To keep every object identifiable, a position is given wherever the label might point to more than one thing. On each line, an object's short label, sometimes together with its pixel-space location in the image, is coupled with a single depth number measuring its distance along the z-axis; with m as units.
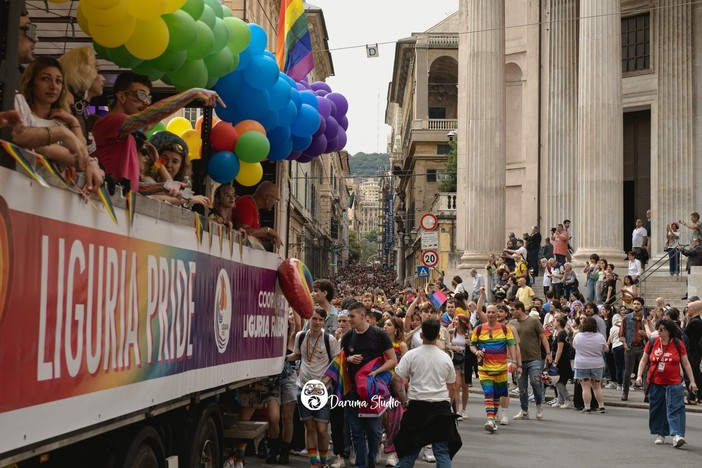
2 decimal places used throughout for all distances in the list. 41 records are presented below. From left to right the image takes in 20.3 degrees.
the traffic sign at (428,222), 48.47
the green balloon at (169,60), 13.19
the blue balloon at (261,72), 16.49
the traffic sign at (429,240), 47.51
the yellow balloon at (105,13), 11.31
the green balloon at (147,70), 13.28
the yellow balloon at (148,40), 12.14
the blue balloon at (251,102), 16.86
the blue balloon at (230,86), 16.42
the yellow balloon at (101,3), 11.15
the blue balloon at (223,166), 16.91
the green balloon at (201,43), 13.57
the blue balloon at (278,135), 18.40
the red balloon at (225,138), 16.97
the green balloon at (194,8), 13.05
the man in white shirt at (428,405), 17.39
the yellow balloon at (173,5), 12.24
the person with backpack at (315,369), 20.75
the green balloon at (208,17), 13.97
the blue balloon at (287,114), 18.08
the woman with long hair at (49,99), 9.80
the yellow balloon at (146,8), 11.65
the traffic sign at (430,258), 47.89
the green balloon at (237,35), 15.54
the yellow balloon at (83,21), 11.65
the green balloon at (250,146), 16.90
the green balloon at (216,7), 14.82
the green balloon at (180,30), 12.72
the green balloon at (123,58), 12.51
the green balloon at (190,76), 14.04
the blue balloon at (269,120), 17.60
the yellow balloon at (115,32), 11.66
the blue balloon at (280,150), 18.84
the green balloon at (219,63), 14.89
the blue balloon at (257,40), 16.60
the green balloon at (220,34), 14.58
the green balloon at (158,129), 17.58
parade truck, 8.27
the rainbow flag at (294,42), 21.68
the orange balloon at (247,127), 17.08
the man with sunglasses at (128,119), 12.52
